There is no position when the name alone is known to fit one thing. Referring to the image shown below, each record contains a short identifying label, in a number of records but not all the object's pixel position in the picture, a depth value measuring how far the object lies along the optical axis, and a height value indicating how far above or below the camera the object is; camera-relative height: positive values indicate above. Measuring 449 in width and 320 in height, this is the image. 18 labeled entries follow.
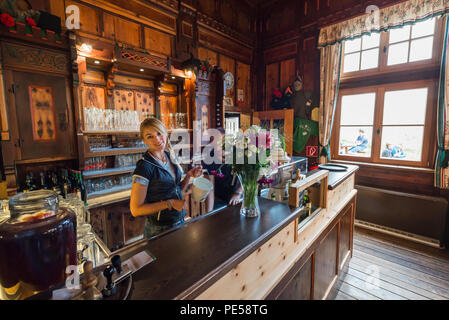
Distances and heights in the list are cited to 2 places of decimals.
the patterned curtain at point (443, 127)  3.10 +0.12
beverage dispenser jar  0.62 -0.32
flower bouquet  1.14 -0.11
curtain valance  3.13 +1.89
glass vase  1.20 -0.32
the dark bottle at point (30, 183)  2.10 -0.44
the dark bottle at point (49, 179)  2.21 -0.43
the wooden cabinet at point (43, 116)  1.97 +0.21
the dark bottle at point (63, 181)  2.19 -0.46
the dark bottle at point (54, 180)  2.21 -0.44
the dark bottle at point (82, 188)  2.30 -0.55
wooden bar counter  0.73 -0.48
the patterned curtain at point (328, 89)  4.10 +0.91
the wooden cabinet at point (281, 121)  4.75 +0.36
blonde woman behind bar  1.25 -0.29
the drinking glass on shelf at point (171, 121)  3.26 +0.23
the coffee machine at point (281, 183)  1.81 -0.42
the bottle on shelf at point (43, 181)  2.12 -0.44
